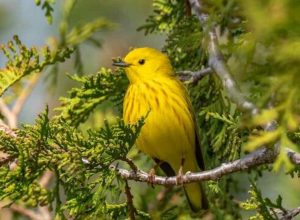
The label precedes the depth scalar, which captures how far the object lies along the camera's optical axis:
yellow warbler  7.24
